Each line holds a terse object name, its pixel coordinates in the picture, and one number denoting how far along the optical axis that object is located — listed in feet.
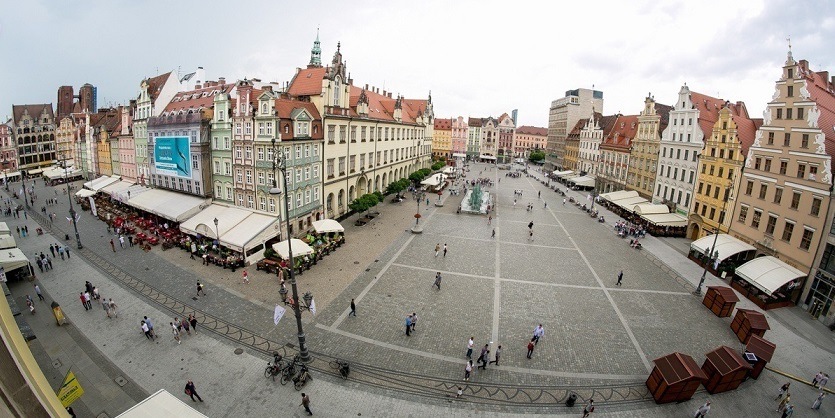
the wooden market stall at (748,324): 68.28
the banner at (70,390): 40.59
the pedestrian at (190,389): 48.57
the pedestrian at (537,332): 64.59
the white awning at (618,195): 176.31
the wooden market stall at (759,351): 59.93
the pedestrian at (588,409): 49.40
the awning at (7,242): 92.04
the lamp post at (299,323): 54.70
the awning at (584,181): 230.79
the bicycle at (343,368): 54.75
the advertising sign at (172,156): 121.29
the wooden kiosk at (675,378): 52.06
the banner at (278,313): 54.44
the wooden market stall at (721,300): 78.33
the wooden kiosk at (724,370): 55.34
